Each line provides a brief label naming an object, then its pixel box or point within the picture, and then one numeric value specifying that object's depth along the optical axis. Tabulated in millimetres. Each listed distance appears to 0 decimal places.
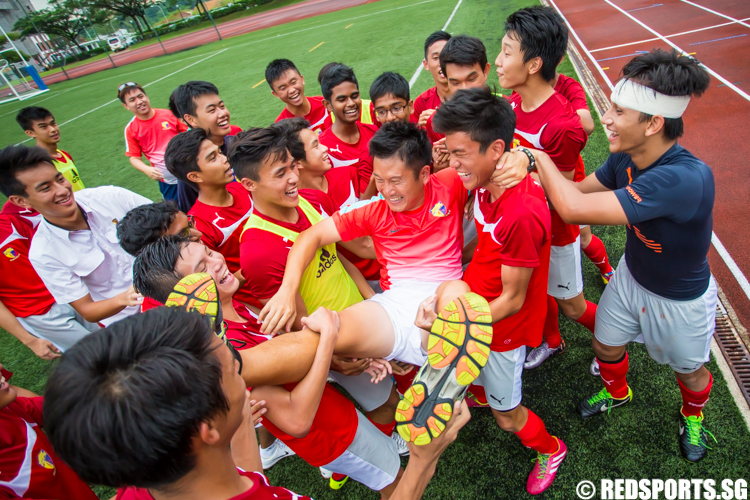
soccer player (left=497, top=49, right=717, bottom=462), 1887
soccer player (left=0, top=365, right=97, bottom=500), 1846
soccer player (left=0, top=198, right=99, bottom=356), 3354
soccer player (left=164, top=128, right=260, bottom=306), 3271
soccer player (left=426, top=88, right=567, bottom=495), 1985
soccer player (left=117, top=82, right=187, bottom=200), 5652
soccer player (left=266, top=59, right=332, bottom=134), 4910
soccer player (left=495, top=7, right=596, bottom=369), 2701
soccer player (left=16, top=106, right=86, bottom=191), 5271
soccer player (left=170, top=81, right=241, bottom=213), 4504
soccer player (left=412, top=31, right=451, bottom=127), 4086
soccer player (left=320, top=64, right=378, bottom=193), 3811
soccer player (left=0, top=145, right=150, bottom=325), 3156
